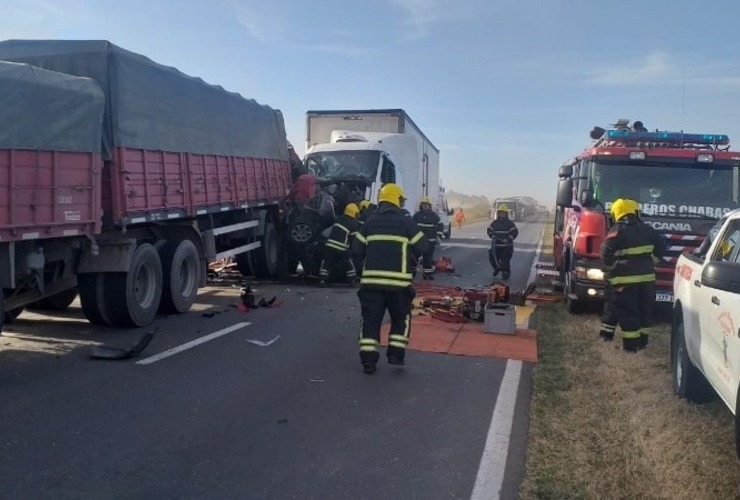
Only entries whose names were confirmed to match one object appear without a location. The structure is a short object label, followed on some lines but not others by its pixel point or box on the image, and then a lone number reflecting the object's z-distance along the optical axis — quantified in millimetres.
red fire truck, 10156
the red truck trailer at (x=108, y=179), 7344
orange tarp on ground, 8359
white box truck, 17172
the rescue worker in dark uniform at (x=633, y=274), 8336
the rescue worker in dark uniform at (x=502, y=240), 16078
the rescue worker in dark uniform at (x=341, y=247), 12891
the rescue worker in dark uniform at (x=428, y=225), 16016
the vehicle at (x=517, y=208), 63188
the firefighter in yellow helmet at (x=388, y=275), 7293
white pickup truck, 4230
